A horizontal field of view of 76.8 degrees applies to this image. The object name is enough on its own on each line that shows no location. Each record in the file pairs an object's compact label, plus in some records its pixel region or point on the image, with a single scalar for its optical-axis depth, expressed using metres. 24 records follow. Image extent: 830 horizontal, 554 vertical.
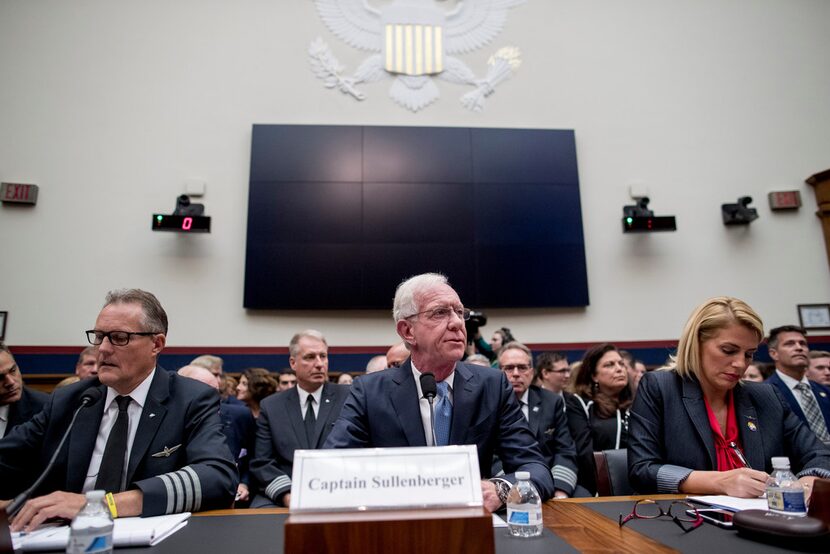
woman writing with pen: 1.79
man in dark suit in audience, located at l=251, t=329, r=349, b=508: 2.73
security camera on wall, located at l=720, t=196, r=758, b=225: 6.15
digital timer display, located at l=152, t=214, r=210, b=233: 5.61
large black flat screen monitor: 5.77
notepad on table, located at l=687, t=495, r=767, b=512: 1.34
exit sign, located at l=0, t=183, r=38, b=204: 5.71
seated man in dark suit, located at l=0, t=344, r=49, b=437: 2.57
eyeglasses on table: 1.23
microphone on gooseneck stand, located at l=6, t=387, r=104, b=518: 1.14
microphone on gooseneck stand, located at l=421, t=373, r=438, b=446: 1.37
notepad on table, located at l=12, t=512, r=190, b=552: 1.08
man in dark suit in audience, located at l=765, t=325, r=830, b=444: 3.65
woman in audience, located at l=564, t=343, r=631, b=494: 2.95
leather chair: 1.95
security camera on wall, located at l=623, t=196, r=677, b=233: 5.96
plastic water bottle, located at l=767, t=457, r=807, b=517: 1.23
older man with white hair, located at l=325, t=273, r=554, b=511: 1.67
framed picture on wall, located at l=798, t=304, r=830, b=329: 6.12
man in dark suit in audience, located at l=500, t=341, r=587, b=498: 2.72
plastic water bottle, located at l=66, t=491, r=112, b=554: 0.99
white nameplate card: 0.99
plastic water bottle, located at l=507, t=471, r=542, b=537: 1.17
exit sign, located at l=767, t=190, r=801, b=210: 6.37
